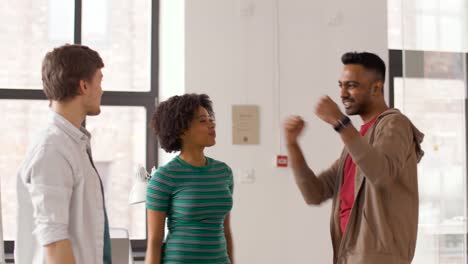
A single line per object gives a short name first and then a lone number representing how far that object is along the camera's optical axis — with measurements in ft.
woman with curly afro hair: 13.76
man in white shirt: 11.86
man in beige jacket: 13.02
